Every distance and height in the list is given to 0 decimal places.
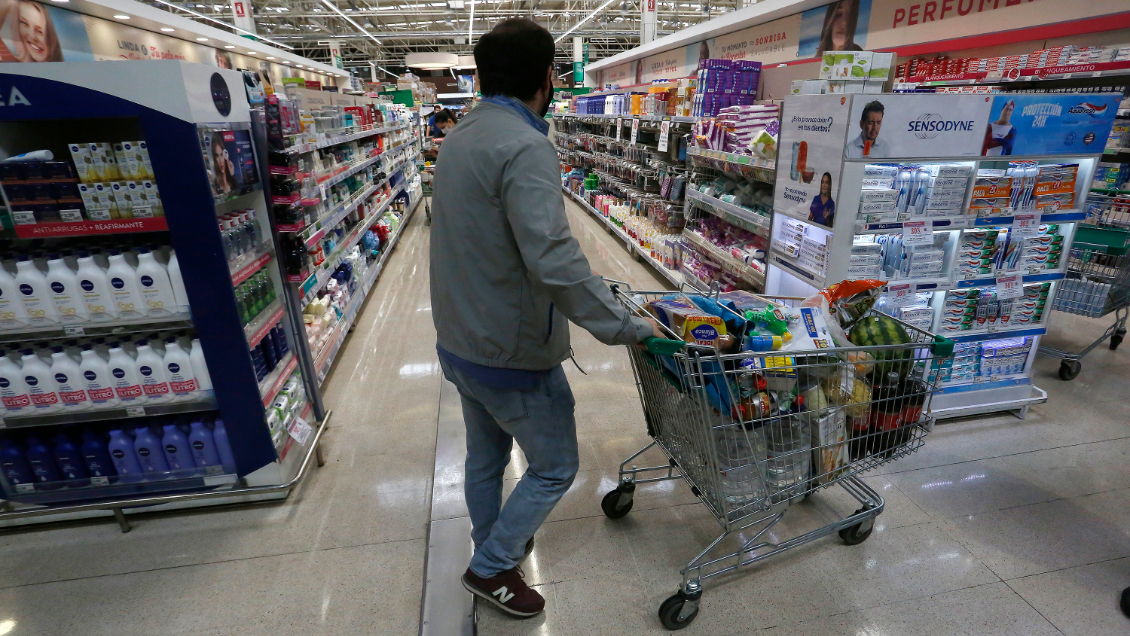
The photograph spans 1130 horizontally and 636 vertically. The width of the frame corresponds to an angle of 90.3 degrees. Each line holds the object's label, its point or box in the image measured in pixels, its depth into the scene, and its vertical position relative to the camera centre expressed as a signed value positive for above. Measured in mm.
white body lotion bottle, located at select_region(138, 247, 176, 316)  2234 -618
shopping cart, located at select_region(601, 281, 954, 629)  1776 -989
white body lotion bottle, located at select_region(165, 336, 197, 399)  2373 -992
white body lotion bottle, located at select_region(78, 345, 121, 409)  2348 -1014
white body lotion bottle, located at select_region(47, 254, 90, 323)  2223 -629
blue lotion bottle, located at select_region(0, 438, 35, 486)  2436 -1394
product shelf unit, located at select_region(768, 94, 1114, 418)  2705 -662
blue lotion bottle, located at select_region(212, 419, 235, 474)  2514 -1390
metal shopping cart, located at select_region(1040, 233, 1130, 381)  3773 -1164
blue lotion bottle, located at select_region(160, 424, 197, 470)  2500 -1379
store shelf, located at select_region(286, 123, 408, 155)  3114 -153
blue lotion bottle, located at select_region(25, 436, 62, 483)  2449 -1389
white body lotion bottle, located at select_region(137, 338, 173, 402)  2369 -1000
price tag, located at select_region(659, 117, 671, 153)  5422 -179
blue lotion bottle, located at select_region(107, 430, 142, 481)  2482 -1392
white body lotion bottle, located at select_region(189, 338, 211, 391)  2398 -991
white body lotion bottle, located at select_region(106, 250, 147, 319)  2238 -619
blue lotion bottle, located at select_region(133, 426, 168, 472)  2492 -1375
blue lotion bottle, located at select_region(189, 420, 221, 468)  2516 -1368
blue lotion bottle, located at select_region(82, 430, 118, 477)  2486 -1390
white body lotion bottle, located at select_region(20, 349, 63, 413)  2322 -1015
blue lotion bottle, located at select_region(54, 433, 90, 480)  2469 -1396
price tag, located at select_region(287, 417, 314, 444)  2703 -1424
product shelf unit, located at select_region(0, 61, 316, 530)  2016 -499
